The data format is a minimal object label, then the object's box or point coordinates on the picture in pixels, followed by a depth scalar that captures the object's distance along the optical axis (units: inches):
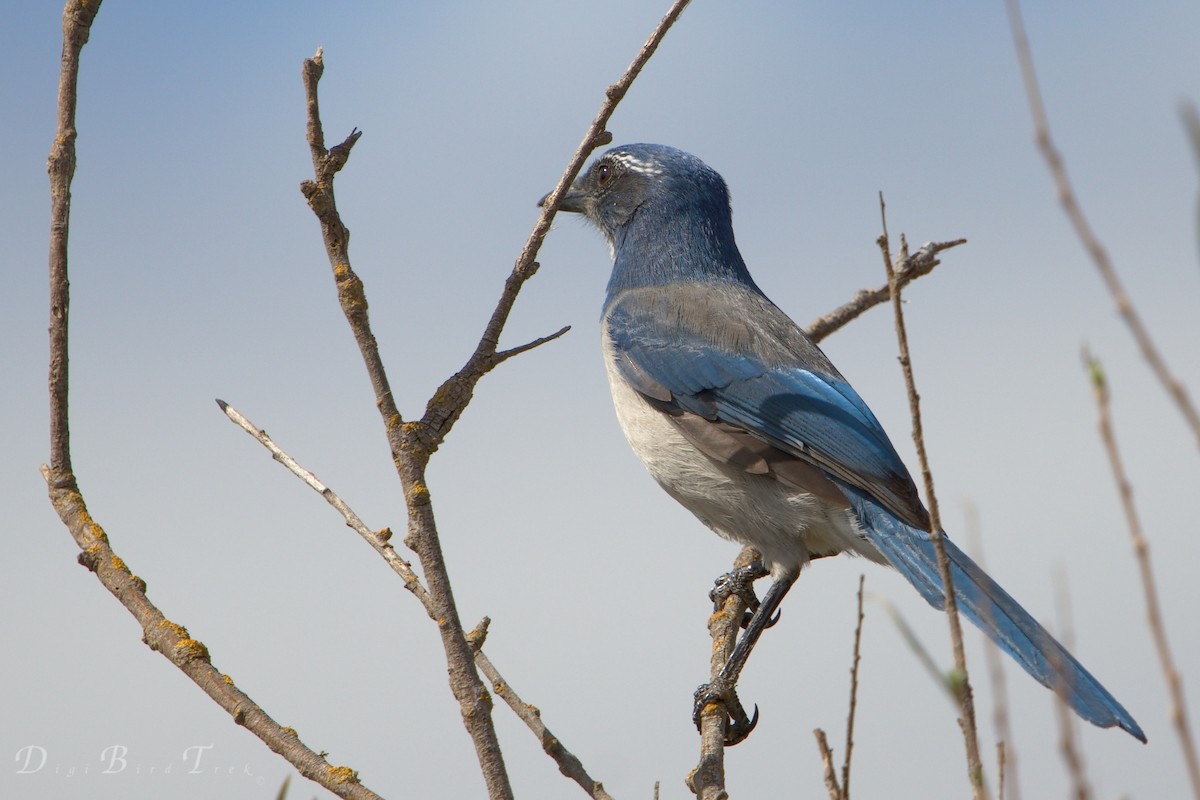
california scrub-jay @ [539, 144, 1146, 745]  400.2
